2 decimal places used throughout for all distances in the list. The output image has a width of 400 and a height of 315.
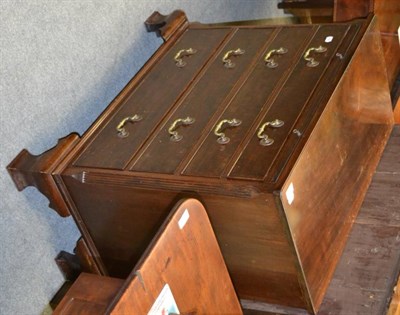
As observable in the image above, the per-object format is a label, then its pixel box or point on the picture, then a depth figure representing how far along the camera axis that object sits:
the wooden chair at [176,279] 1.22
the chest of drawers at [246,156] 1.46
